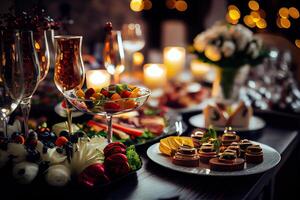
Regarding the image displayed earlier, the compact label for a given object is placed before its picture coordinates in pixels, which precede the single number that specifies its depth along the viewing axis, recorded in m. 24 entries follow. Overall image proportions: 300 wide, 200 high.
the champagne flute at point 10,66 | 1.16
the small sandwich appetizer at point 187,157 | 1.27
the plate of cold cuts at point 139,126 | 1.54
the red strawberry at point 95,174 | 1.12
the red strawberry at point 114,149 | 1.20
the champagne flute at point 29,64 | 1.22
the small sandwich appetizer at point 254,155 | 1.31
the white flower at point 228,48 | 2.33
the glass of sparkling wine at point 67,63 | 1.32
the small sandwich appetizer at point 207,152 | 1.30
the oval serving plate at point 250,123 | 1.75
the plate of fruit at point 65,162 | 1.08
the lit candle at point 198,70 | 2.88
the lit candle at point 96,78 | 2.17
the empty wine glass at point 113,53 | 1.82
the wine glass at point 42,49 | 1.35
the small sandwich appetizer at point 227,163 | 1.24
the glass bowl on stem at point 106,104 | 1.29
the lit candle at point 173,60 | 2.85
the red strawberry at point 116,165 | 1.18
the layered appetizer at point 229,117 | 1.77
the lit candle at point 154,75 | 2.48
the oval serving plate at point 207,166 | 1.22
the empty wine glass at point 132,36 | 2.47
